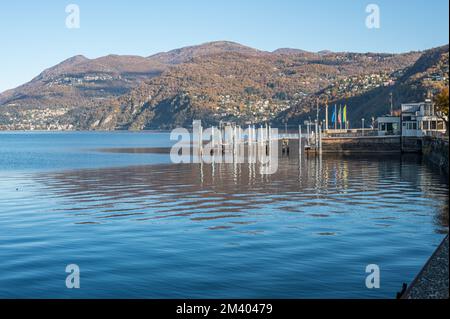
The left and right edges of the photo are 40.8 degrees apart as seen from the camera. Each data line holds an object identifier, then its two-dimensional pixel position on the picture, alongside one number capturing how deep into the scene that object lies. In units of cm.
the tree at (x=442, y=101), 6862
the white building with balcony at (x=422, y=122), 9700
